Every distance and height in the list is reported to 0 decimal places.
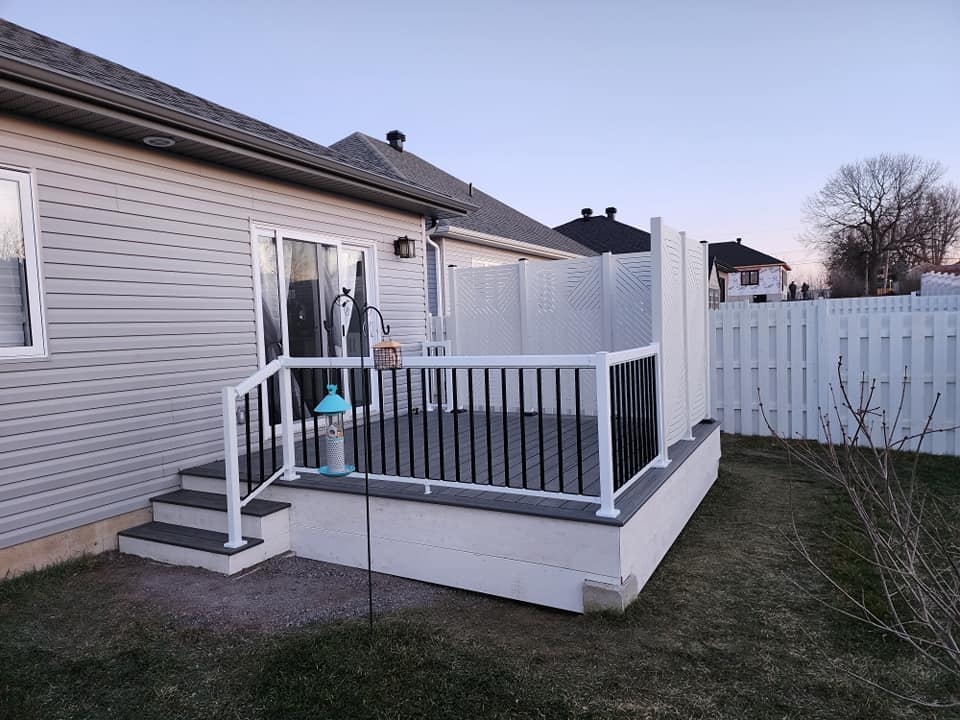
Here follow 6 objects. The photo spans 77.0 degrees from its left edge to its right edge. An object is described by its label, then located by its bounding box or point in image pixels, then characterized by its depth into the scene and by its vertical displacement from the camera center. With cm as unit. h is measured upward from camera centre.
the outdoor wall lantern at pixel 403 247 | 677 +95
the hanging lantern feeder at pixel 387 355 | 329 -13
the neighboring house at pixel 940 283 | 1740 +97
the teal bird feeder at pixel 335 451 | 379 -75
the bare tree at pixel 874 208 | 3369 +613
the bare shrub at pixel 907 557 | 150 -84
